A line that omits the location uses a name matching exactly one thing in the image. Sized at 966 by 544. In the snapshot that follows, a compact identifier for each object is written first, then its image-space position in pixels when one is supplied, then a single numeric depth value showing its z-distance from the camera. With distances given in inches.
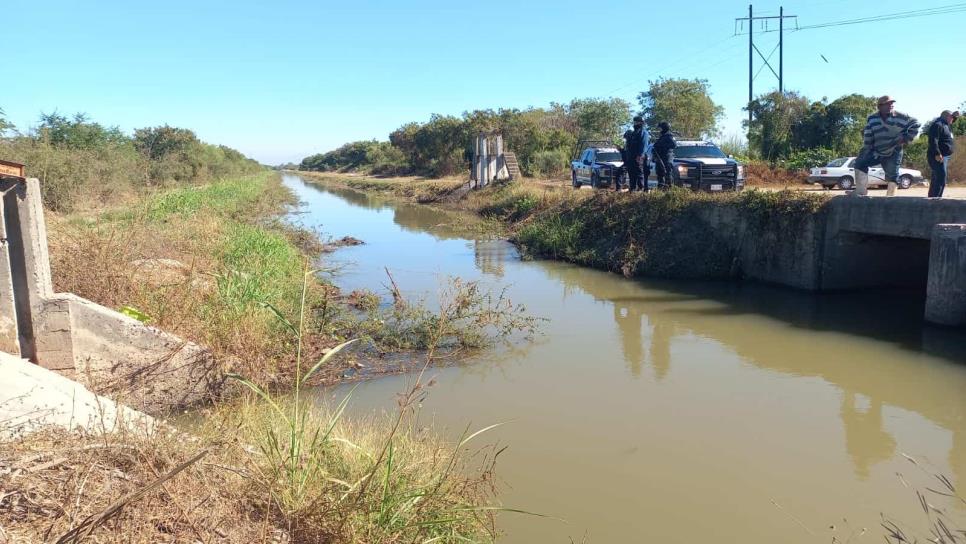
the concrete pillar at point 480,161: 1205.7
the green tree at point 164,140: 1433.3
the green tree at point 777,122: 1075.3
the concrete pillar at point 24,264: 234.4
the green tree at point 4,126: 710.5
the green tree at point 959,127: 953.6
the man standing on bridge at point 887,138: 411.8
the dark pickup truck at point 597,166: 795.4
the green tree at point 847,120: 1022.4
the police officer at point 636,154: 596.9
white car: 727.1
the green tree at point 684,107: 1336.1
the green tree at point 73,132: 925.8
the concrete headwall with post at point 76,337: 235.9
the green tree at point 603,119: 1534.2
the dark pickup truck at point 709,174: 606.2
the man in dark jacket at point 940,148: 395.2
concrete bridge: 395.9
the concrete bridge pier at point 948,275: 358.0
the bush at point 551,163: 1364.4
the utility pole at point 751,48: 1369.3
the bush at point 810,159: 978.1
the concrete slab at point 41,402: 148.4
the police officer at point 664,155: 593.9
